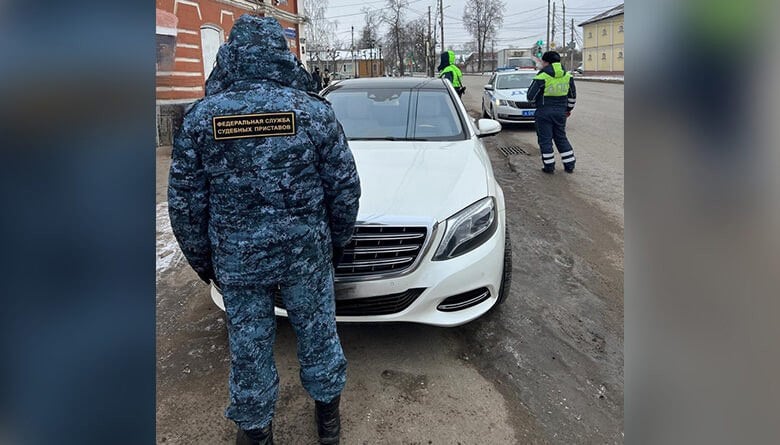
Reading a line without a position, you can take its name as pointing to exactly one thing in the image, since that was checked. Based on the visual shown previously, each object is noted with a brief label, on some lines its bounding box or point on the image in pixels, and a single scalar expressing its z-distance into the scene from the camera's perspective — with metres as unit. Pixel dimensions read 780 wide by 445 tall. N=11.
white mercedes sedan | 2.72
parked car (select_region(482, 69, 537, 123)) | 12.77
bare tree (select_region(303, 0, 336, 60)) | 46.20
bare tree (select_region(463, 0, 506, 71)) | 66.56
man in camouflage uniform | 1.82
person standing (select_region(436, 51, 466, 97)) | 11.37
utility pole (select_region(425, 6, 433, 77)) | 39.50
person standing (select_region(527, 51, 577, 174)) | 7.84
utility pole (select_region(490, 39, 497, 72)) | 73.02
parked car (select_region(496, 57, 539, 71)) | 40.00
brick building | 12.98
